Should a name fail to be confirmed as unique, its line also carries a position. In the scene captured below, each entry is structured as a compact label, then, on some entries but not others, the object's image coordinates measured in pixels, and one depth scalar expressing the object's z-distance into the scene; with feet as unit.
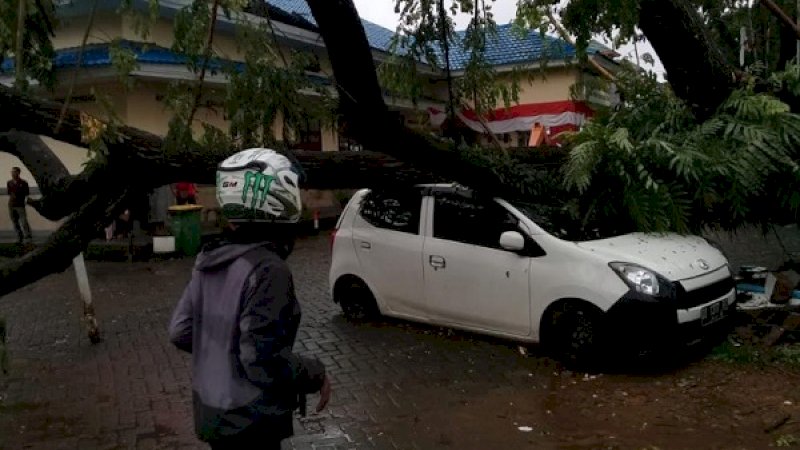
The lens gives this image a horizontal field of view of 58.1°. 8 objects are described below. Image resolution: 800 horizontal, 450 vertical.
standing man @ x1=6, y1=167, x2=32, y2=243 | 52.47
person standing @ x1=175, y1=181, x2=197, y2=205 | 51.55
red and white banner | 69.36
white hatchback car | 20.38
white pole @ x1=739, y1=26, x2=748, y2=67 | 33.45
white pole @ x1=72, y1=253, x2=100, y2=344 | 26.80
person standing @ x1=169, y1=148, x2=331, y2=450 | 8.36
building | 43.96
